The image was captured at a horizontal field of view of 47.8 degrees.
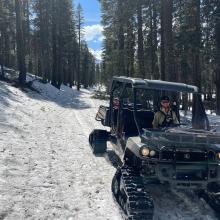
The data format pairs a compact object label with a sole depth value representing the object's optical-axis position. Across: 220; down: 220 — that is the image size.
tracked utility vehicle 4.41
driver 5.75
